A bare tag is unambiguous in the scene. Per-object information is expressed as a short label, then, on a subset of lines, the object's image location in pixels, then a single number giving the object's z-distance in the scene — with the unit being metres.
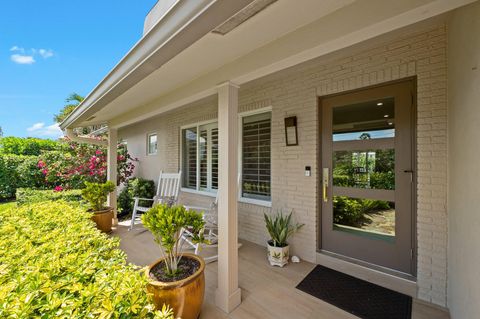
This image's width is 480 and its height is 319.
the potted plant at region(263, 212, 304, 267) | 2.83
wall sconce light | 3.07
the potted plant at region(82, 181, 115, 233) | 4.06
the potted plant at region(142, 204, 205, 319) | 1.69
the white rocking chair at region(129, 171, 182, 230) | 4.28
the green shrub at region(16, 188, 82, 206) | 4.92
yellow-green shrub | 0.88
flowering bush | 5.99
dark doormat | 1.99
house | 1.32
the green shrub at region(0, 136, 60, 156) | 9.30
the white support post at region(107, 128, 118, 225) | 4.80
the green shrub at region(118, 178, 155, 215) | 5.82
